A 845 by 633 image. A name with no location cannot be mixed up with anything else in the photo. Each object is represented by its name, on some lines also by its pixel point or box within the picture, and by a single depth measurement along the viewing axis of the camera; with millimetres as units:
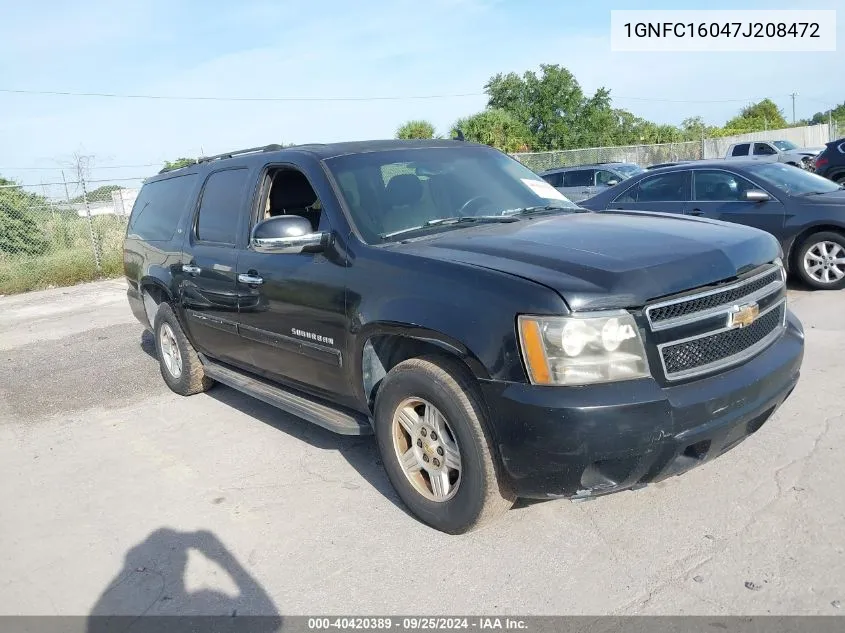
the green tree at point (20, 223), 15234
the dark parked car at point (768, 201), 8016
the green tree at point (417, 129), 37094
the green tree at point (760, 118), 59706
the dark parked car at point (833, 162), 13953
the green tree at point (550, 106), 45750
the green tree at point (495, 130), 35750
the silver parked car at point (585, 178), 17281
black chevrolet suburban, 2838
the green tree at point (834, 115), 78812
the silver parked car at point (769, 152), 23359
